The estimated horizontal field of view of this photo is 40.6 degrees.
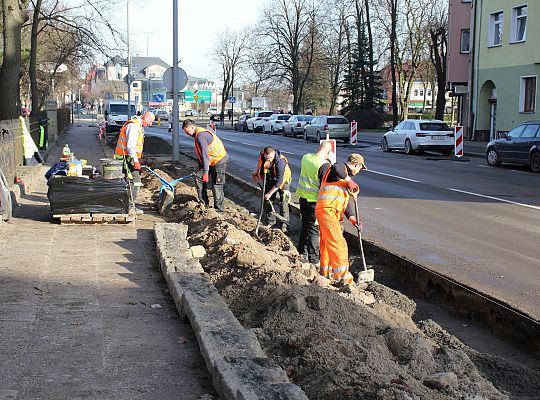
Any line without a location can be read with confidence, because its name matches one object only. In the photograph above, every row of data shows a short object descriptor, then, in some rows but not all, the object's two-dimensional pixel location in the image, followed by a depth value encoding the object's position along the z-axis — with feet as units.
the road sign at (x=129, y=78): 125.19
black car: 72.74
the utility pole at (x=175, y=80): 70.85
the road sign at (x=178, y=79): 71.05
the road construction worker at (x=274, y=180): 38.73
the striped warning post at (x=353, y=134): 127.34
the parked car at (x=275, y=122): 176.65
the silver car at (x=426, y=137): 97.09
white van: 137.28
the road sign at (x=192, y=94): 259.47
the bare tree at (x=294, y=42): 231.30
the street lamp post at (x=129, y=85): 125.39
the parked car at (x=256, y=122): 189.12
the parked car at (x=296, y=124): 155.53
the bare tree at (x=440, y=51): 164.66
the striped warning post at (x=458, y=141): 90.22
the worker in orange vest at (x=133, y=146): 40.24
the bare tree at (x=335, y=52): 229.25
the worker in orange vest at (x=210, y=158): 38.89
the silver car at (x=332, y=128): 131.13
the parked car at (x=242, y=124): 200.44
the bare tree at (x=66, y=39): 93.97
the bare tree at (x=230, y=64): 318.45
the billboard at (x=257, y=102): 249.96
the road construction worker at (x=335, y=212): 26.91
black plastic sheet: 34.01
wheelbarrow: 40.24
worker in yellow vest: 30.37
